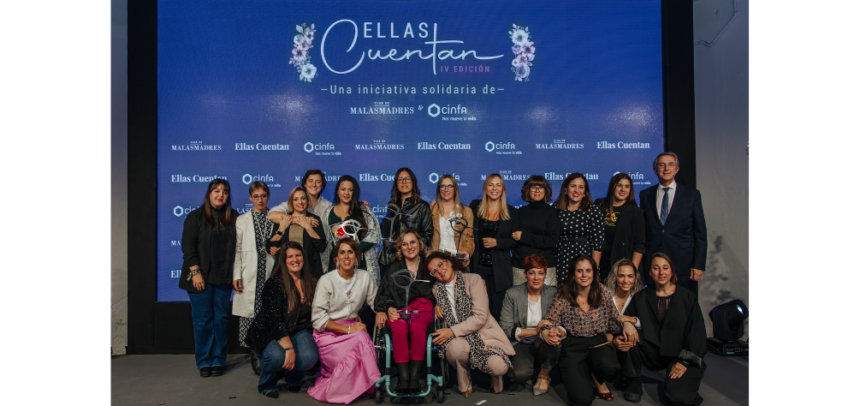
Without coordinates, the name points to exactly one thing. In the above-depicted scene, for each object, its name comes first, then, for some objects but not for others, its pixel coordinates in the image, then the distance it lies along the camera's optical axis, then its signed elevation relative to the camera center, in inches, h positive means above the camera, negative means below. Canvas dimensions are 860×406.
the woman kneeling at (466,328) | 130.3 -35.1
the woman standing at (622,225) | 148.9 -6.7
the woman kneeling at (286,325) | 130.0 -33.6
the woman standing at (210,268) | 150.7 -20.5
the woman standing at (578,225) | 147.4 -6.7
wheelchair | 126.6 -44.6
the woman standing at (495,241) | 147.6 -11.5
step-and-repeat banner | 184.4 +41.8
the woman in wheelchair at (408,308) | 127.5 -29.6
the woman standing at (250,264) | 153.9 -19.5
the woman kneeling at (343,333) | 129.0 -36.6
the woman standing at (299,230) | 150.2 -8.2
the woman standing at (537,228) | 145.9 -7.5
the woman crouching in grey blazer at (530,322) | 132.5 -34.1
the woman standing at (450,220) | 149.6 -5.2
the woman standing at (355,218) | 152.6 -4.5
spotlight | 168.6 -45.2
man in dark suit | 152.7 -7.6
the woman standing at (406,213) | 150.8 -2.9
